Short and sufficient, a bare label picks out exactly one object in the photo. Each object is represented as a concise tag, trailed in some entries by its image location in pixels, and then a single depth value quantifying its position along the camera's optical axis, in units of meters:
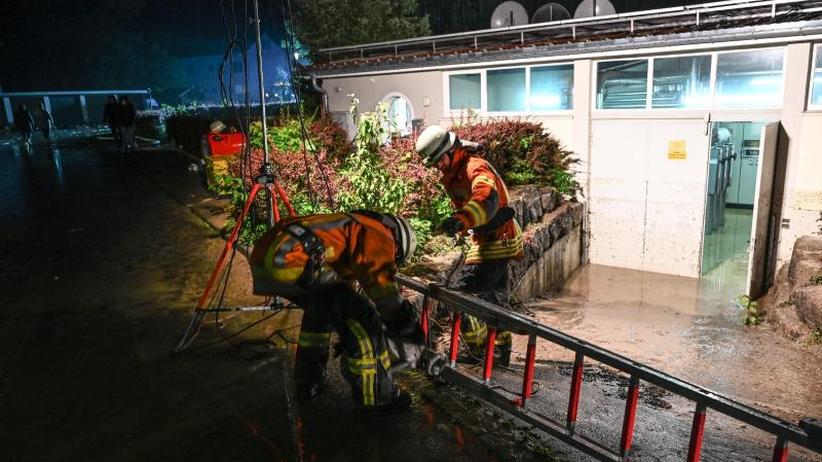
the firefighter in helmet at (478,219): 4.39
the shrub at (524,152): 9.91
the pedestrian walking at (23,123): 20.64
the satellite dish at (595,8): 13.34
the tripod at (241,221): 4.52
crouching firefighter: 3.20
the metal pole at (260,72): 4.53
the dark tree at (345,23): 20.88
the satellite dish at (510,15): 14.91
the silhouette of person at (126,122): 17.00
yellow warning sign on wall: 10.07
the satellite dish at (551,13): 14.55
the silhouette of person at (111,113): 17.36
